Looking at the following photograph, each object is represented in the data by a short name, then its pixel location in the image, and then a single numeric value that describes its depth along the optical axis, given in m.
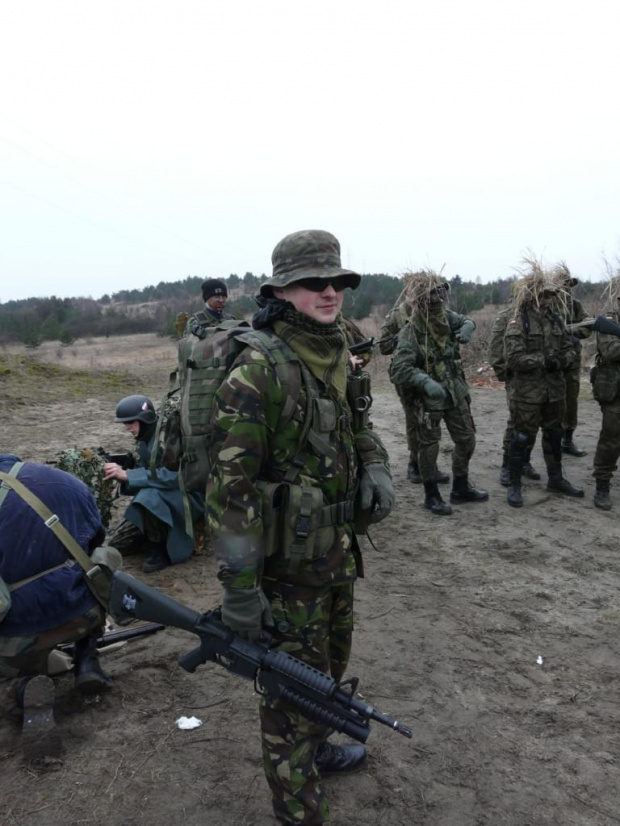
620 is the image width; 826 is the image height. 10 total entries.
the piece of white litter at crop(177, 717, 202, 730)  3.02
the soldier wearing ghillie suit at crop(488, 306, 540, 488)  6.33
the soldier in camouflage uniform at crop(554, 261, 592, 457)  6.12
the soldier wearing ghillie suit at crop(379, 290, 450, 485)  6.25
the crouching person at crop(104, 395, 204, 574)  4.65
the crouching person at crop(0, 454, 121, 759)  2.78
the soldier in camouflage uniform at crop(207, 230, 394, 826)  2.12
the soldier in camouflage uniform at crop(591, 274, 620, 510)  5.68
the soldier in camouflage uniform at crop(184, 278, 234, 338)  6.66
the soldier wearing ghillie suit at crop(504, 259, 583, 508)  5.81
